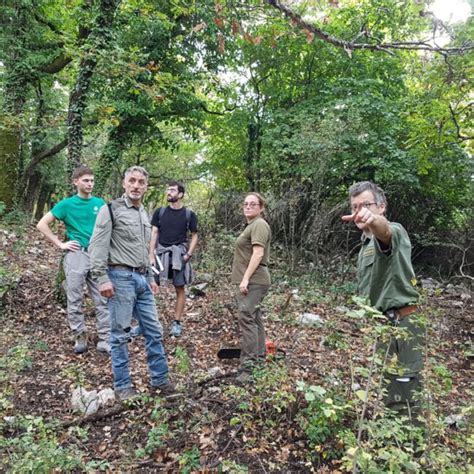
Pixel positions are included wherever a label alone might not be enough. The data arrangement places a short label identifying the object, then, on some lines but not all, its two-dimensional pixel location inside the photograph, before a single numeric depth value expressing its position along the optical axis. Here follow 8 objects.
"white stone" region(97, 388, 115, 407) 3.61
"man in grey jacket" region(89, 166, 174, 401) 3.57
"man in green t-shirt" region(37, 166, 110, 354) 4.70
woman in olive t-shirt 3.94
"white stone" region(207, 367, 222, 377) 4.14
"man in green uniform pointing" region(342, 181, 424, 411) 2.70
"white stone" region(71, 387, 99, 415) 3.48
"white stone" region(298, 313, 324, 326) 5.30
